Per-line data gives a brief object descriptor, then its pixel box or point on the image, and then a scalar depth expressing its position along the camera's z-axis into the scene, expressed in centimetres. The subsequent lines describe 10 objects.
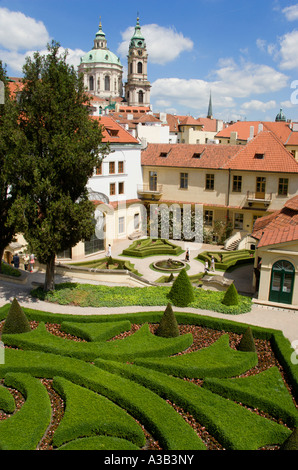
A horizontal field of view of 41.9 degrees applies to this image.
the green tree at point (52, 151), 1900
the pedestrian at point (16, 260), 2911
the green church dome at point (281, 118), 10471
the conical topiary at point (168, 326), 1748
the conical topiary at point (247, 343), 1645
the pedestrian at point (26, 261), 2953
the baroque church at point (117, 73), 13862
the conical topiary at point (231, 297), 2153
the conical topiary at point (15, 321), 1727
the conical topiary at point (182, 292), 2161
